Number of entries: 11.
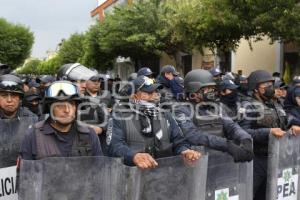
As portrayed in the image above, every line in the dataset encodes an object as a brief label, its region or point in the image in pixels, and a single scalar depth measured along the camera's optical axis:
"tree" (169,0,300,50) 13.19
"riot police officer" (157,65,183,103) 8.09
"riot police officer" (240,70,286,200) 4.92
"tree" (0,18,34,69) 43.22
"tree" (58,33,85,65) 56.69
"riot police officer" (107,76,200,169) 3.78
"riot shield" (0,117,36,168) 4.14
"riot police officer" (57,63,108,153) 5.48
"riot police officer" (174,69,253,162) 4.07
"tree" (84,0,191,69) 25.20
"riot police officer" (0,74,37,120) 4.41
